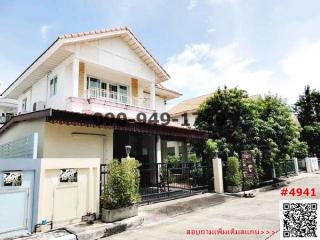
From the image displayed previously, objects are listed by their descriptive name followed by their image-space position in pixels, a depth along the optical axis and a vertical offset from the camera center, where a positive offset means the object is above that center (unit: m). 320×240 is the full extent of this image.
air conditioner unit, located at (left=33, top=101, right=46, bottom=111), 13.55 +3.27
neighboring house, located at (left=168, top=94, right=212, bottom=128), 31.53 +6.60
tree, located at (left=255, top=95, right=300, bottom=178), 15.09 +1.82
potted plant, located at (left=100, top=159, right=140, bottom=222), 7.25 -0.75
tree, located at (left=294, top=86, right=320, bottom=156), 38.19 +8.03
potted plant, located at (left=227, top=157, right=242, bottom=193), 12.66 -0.57
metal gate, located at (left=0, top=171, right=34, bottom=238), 5.72 -0.81
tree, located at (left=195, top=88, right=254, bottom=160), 14.69 +2.63
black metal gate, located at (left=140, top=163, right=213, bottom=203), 10.47 -0.70
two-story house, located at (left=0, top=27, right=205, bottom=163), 9.50 +3.77
